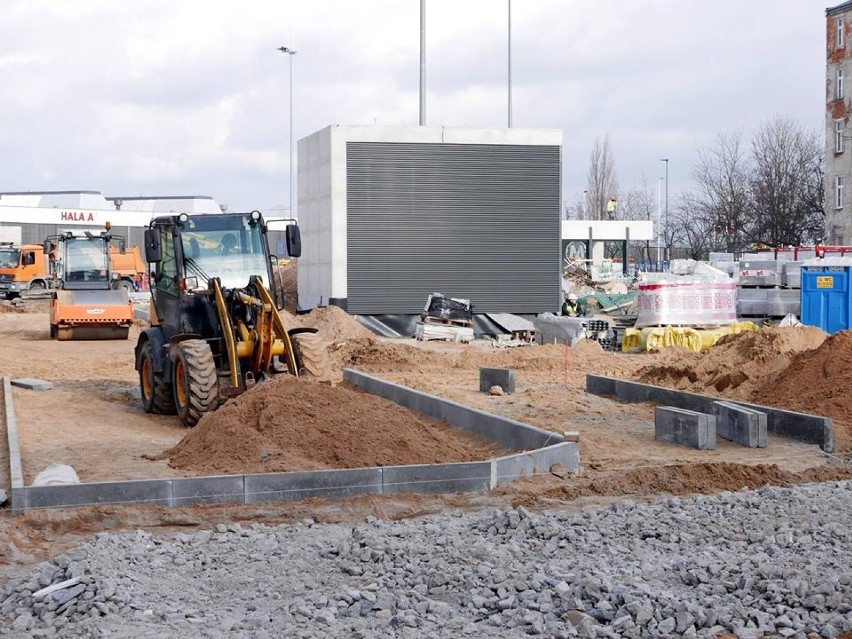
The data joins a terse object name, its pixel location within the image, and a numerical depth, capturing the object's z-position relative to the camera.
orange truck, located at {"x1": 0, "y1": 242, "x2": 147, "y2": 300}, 45.53
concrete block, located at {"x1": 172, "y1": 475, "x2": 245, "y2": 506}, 9.86
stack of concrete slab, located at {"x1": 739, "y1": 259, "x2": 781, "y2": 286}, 28.70
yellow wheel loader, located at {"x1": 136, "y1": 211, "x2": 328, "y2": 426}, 14.63
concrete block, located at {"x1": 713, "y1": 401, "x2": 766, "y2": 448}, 13.58
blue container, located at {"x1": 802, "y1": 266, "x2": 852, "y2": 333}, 25.94
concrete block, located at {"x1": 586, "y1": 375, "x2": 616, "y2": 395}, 18.73
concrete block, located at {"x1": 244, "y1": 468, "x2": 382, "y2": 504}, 10.08
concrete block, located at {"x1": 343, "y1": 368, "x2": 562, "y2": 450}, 12.55
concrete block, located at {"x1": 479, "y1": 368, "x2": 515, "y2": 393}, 18.97
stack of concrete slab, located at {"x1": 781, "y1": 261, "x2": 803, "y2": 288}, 28.36
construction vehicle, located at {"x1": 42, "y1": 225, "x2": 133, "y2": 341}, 29.27
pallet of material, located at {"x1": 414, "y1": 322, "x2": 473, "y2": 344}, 30.11
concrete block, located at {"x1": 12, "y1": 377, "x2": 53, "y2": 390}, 19.19
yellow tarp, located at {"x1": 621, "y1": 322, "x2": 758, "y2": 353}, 26.00
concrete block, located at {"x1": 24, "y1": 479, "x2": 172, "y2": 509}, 9.56
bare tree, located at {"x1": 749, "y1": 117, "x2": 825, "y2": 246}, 58.25
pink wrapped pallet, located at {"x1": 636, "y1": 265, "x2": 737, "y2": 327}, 25.97
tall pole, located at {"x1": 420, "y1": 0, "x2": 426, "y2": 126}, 33.81
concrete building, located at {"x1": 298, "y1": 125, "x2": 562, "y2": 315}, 32.91
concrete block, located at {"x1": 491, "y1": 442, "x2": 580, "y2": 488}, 10.80
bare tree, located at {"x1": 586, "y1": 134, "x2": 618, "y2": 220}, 86.06
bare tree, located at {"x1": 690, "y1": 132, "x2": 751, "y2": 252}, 59.59
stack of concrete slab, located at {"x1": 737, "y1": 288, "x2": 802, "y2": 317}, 28.05
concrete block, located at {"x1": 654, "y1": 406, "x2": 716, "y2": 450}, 13.56
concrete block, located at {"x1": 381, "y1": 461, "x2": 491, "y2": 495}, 10.43
